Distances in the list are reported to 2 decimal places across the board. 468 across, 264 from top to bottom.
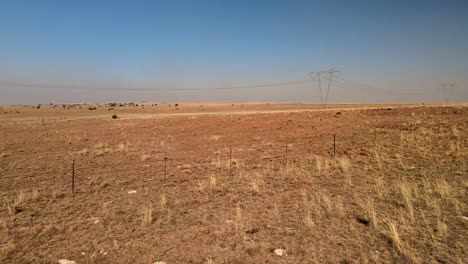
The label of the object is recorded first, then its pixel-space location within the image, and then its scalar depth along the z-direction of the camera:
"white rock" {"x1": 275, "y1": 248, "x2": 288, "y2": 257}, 5.37
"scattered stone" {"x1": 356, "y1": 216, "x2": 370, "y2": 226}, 6.61
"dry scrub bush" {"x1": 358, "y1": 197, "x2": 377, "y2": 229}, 6.48
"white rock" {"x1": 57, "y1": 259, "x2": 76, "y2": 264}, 5.23
